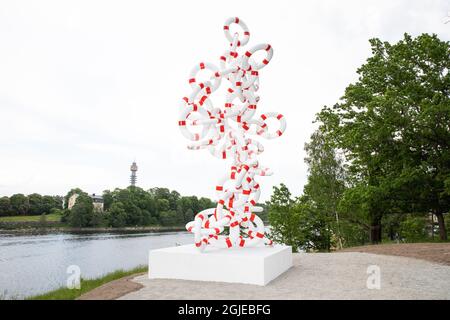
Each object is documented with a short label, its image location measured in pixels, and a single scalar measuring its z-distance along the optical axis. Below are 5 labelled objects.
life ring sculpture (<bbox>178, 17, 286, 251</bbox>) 7.54
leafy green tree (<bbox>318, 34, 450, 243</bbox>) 13.92
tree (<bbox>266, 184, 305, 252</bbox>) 21.11
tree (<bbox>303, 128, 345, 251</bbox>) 21.66
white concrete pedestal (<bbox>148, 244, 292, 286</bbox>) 6.25
